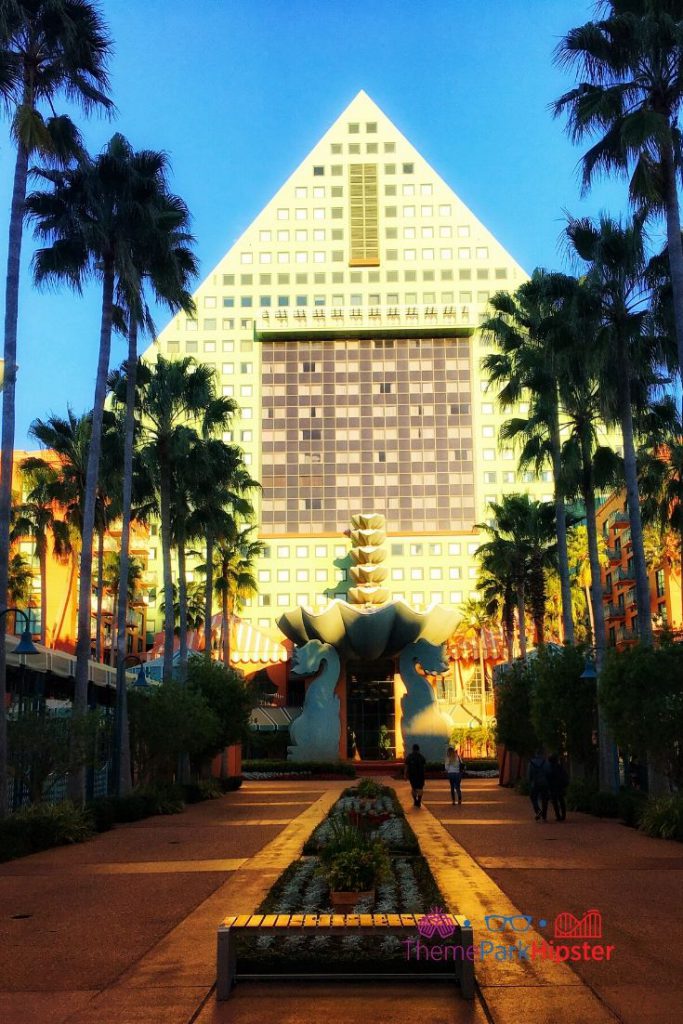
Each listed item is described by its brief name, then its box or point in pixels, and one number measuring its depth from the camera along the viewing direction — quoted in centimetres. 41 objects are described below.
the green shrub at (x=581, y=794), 2477
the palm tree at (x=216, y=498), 3475
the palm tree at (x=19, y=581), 5690
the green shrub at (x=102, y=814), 2097
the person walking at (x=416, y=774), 2702
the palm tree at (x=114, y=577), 7572
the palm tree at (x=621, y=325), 2311
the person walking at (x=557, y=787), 2247
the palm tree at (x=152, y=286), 2483
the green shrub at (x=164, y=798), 2572
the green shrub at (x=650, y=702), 1936
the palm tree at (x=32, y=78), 1809
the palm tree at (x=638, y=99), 1869
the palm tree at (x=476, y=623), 7774
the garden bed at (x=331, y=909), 762
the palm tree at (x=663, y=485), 3005
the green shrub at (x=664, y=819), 1794
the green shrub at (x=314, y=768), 5191
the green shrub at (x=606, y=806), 2341
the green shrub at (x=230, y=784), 3738
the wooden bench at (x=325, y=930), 694
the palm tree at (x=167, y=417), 3184
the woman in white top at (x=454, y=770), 2769
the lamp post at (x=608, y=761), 2536
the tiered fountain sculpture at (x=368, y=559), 7506
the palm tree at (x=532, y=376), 2878
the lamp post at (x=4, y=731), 1711
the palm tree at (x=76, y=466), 3081
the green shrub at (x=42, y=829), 1614
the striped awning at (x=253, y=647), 7575
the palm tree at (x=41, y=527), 4319
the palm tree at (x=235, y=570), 5538
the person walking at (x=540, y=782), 2253
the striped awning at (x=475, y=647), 8156
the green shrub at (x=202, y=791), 3077
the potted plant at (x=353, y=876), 943
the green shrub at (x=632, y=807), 2053
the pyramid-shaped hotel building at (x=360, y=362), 10344
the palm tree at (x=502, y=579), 4759
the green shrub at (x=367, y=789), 2687
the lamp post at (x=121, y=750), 2453
